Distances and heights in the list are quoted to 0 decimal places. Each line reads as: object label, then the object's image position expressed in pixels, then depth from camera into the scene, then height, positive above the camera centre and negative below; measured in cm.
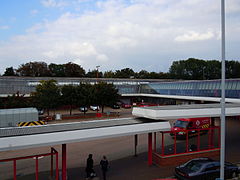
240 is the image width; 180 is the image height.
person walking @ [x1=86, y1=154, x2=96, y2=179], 1143 -450
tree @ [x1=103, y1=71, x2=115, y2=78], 8960 +444
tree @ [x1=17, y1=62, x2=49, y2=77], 7938 +562
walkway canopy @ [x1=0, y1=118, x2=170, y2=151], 905 -226
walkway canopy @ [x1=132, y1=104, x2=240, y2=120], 1266 -168
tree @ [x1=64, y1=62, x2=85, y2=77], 8462 +579
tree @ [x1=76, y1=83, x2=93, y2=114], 3444 -183
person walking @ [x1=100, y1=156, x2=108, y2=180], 1123 -424
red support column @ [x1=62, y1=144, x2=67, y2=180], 1075 -392
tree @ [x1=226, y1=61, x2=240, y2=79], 9256 +691
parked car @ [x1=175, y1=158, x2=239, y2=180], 1082 -442
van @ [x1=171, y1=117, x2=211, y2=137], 2138 -393
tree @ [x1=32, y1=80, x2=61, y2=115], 3309 -180
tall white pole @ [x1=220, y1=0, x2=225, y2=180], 863 +9
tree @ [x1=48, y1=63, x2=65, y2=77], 8369 +593
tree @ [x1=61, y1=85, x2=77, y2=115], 3439 -184
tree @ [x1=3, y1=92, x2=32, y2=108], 3247 -278
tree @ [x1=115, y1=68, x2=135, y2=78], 9246 +529
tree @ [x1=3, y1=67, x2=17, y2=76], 8018 +470
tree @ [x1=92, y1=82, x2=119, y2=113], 3534 -160
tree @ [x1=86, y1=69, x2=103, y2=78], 8982 +456
